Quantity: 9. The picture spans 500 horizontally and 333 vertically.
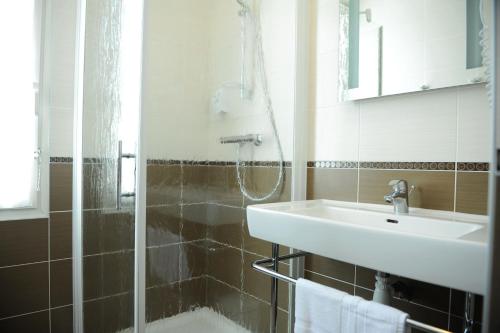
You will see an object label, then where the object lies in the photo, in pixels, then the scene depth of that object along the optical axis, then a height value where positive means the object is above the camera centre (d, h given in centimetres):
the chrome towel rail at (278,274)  80 -39
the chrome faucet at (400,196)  117 -11
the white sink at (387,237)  70 -20
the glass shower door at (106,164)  128 -1
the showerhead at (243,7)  180 +87
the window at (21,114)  165 +24
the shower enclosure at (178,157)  131 +3
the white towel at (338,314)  86 -43
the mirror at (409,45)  107 +45
